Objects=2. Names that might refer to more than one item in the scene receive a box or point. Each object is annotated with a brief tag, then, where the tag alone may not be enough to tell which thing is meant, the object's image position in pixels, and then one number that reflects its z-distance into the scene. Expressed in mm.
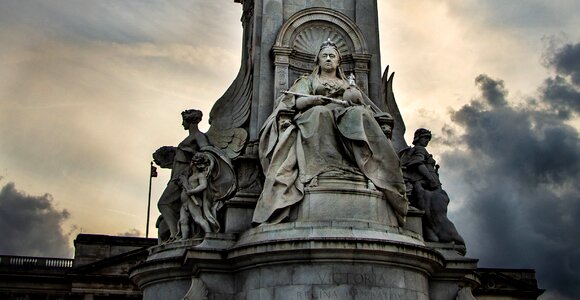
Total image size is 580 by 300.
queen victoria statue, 15852
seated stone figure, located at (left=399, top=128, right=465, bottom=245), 18141
